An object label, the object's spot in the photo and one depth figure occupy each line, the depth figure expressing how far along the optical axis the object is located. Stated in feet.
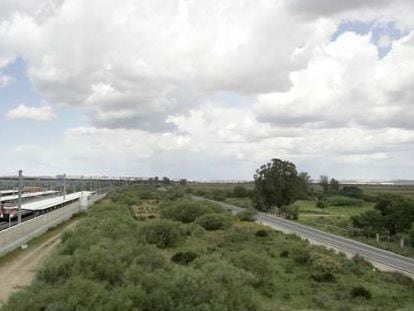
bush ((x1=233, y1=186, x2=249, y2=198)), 564.71
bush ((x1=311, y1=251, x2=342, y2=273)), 114.62
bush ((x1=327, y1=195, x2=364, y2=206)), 447.83
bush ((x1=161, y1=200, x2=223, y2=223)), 220.02
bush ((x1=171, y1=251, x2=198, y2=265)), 107.49
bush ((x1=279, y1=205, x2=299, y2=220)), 302.25
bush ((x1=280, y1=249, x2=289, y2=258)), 135.08
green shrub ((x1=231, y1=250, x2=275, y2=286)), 94.02
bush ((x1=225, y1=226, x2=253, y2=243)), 150.92
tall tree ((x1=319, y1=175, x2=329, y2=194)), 625.62
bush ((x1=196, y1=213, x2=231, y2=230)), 191.93
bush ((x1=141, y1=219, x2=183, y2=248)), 138.31
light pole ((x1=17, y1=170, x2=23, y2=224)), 155.53
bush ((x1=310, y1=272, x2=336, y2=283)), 105.91
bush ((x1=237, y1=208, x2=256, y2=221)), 248.11
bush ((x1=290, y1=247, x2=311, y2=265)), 126.21
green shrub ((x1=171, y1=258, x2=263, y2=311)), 50.57
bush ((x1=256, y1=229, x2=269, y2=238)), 176.55
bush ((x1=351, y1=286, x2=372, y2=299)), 92.38
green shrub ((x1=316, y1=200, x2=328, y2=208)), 425.52
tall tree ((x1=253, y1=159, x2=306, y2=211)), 329.93
